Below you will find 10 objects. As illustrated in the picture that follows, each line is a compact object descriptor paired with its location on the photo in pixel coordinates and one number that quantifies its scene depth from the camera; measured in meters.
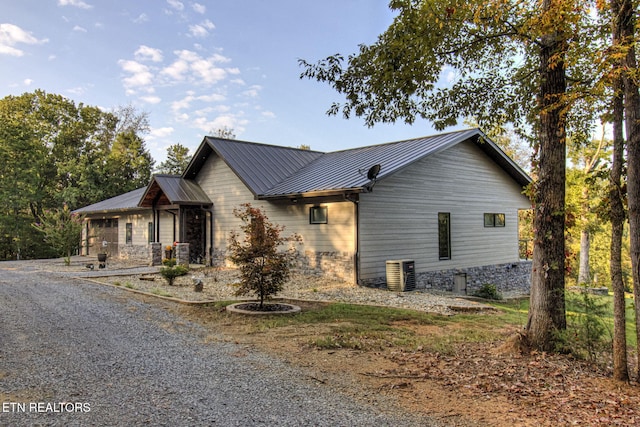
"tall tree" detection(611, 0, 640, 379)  4.45
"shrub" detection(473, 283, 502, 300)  15.91
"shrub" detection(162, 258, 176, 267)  13.55
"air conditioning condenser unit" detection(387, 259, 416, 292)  13.23
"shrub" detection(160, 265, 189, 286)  13.02
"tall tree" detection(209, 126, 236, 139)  45.22
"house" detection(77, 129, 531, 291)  13.51
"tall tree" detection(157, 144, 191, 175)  42.37
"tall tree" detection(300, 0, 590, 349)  5.67
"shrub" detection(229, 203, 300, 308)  8.73
